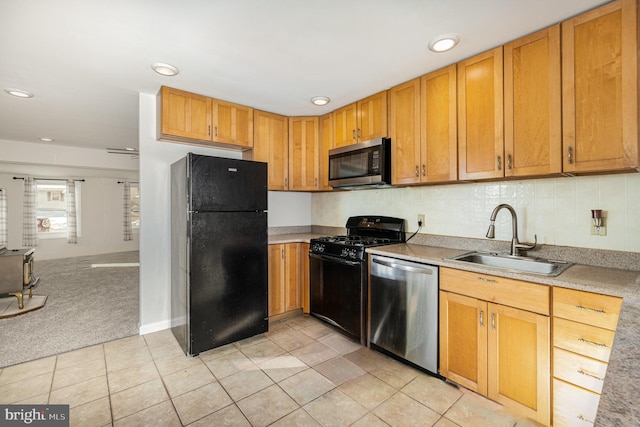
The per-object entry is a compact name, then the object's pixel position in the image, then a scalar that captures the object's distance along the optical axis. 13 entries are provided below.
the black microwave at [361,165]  2.63
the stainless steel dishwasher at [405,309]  2.05
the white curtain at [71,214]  6.89
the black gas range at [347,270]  2.54
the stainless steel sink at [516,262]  1.89
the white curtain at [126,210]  7.59
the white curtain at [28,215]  6.32
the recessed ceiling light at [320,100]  2.91
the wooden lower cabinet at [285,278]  3.03
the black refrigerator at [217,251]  2.35
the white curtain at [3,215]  6.06
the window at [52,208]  6.74
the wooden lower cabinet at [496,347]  1.57
